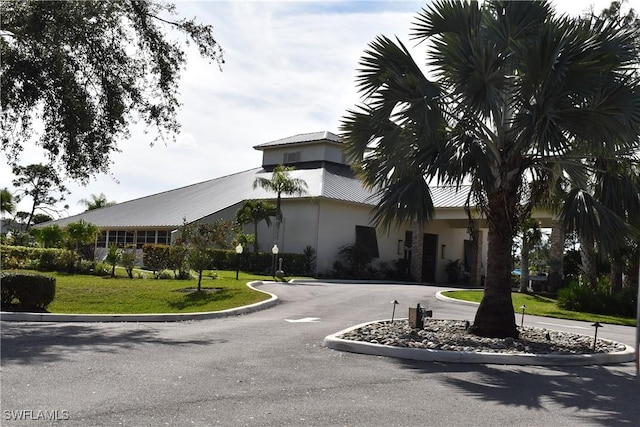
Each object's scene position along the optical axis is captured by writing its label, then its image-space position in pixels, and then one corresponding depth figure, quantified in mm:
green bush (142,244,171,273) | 29641
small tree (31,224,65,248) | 33281
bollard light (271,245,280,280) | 29144
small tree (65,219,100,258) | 32531
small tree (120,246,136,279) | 26812
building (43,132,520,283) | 35688
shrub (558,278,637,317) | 22609
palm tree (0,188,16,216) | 46938
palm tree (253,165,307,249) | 34438
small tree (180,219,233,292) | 21438
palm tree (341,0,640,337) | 11625
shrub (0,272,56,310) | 14664
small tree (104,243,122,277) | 27167
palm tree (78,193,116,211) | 62594
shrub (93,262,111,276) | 27906
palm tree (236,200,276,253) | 34812
